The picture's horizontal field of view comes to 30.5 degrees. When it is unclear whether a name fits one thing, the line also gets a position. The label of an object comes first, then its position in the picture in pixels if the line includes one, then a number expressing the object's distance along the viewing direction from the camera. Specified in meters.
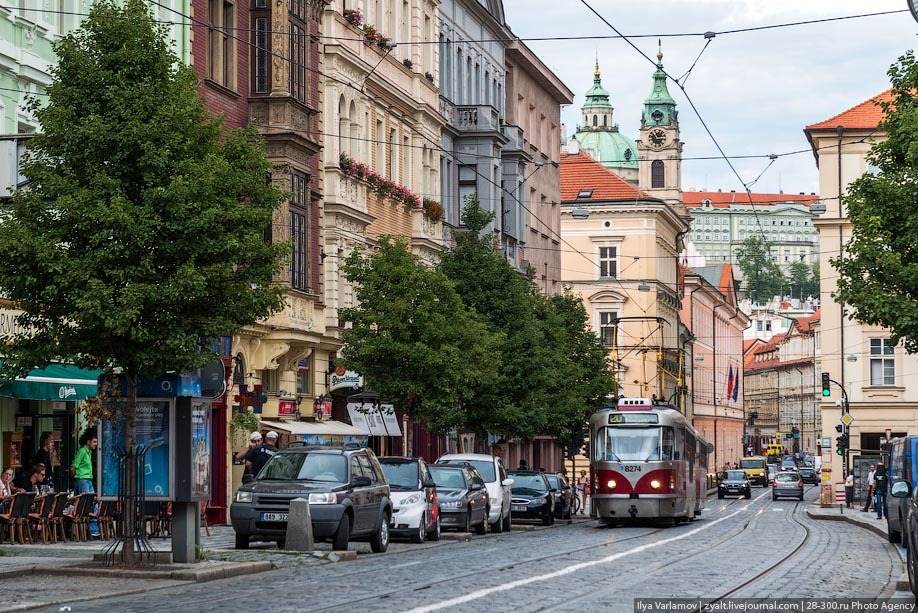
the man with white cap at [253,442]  29.70
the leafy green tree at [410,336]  38.50
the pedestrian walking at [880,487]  42.40
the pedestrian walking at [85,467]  27.83
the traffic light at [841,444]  59.94
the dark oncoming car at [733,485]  90.19
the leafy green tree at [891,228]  30.92
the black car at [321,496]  24.91
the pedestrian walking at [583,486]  65.75
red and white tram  40.47
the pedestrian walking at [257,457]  29.03
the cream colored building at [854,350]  78.44
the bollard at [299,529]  24.36
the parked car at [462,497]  32.53
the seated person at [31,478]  26.83
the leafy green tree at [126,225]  20.47
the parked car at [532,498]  43.27
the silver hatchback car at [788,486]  87.31
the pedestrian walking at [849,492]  62.56
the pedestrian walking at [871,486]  52.41
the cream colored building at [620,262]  100.38
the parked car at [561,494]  47.40
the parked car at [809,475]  133.00
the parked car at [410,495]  29.39
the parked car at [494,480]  36.57
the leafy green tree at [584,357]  60.23
